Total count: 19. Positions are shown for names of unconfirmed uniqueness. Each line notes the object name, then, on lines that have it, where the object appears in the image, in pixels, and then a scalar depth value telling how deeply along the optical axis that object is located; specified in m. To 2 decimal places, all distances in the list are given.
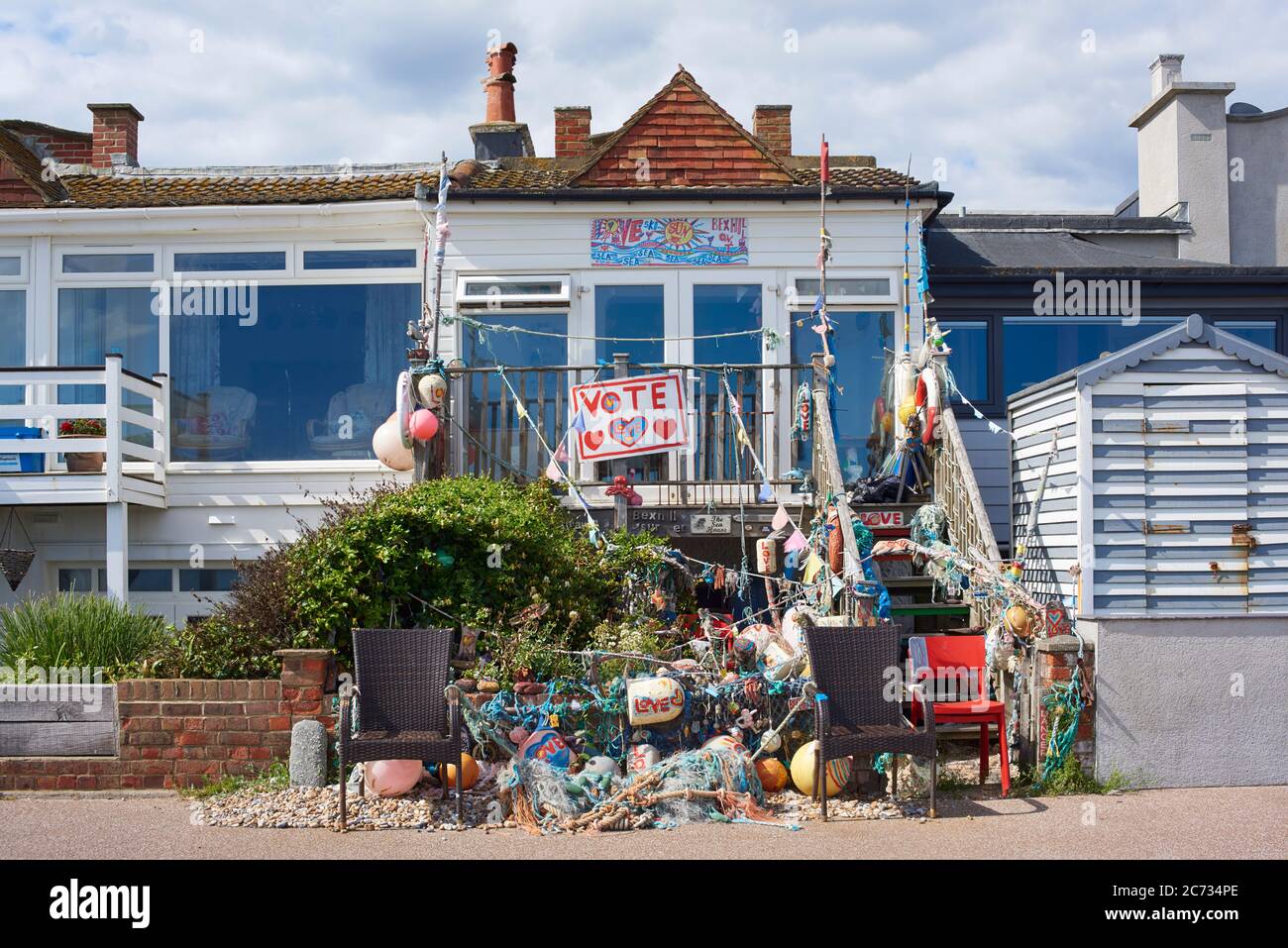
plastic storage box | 10.46
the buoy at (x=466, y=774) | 7.18
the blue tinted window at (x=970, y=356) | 11.93
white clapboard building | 11.16
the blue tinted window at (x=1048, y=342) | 11.98
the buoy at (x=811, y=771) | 7.16
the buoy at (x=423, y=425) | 9.48
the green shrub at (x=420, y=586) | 7.76
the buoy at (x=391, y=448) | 10.04
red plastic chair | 7.95
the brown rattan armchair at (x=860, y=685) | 6.78
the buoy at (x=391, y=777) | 7.09
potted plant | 10.34
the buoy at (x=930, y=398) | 9.64
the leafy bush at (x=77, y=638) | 8.16
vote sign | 9.70
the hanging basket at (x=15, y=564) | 9.98
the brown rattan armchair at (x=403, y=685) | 6.98
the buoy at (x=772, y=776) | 7.31
